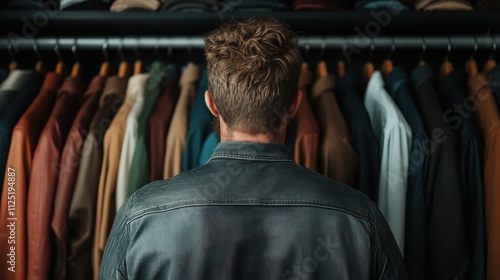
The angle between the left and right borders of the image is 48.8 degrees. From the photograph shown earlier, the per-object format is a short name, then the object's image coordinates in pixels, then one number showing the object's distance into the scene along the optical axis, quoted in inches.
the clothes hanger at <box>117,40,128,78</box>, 76.7
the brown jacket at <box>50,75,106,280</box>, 60.2
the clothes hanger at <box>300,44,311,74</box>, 74.2
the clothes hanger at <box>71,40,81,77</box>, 76.8
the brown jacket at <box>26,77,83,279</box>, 60.0
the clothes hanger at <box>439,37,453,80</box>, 74.2
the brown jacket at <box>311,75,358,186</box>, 60.0
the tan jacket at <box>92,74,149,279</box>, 61.1
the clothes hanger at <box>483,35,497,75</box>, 73.0
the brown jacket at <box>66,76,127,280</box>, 60.7
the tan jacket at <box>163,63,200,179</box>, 62.5
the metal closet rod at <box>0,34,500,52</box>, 74.4
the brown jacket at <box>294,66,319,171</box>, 60.7
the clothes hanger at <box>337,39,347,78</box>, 76.4
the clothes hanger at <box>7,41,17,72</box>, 76.4
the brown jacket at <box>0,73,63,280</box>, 60.4
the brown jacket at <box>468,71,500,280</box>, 59.1
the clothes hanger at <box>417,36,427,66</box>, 74.5
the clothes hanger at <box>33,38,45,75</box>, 77.0
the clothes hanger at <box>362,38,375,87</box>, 75.7
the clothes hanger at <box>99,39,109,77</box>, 76.7
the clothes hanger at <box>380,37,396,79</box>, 75.2
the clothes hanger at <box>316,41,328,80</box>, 75.7
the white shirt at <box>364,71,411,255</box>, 60.1
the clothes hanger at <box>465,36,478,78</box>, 72.9
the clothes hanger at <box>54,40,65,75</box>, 76.9
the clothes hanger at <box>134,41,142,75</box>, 77.2
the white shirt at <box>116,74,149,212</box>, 61.7
